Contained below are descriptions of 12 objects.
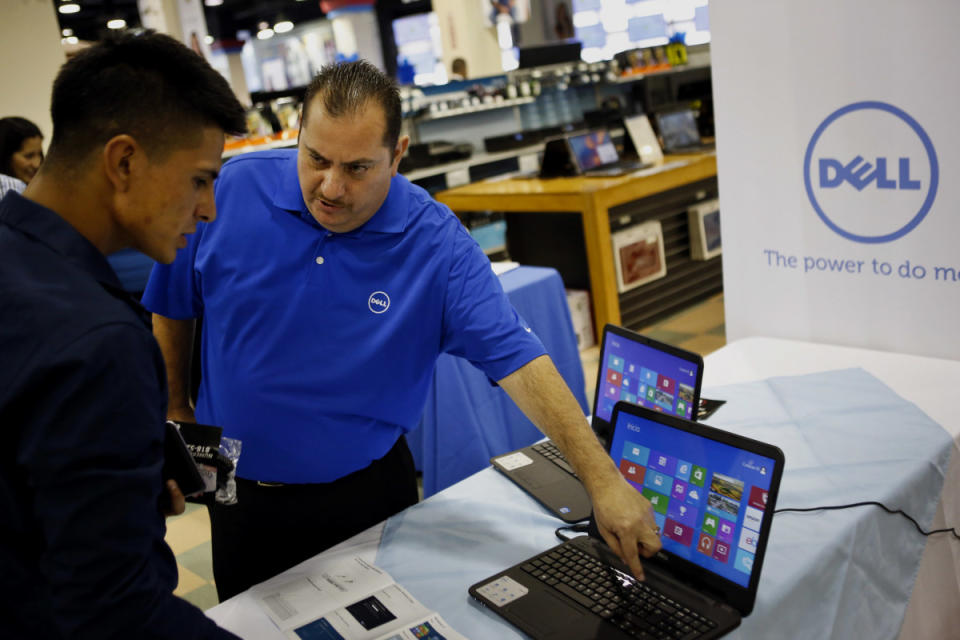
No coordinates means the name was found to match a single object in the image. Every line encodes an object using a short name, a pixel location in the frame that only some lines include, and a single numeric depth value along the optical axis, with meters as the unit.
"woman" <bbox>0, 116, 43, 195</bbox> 3.85
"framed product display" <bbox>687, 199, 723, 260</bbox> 5.08
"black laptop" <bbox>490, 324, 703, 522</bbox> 1.66
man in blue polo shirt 1.50
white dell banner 2.08
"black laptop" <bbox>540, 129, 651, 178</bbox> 4.93
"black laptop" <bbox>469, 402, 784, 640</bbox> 1.22
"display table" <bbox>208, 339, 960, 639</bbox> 1.33
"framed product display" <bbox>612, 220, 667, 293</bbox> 4.57
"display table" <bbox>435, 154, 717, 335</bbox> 4.41
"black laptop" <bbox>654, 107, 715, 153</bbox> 5.55
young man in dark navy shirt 0.73
